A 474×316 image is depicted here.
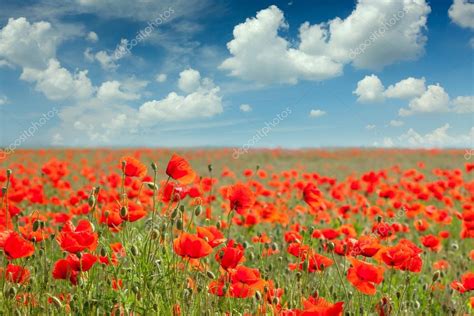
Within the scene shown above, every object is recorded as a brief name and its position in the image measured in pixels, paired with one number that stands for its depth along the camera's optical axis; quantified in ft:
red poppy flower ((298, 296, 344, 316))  4.71
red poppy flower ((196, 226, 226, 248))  8.01
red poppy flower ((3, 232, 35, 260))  7.94
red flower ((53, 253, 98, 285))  8.21
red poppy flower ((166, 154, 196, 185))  8.77
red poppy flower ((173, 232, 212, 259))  7.27
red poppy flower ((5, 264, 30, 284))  9.00
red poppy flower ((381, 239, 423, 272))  7.82
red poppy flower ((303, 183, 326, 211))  11.55
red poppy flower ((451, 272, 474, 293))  9.04
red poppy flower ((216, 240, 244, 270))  7.65
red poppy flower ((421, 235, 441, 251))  12.73
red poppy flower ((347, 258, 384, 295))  7.37
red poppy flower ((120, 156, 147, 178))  9.33
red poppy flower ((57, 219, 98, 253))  7.38
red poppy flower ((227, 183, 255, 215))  9.61
